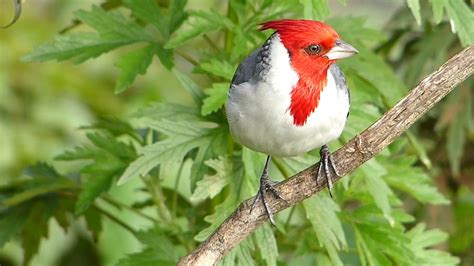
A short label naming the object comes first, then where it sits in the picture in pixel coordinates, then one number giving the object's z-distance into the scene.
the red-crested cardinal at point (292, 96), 4.05
